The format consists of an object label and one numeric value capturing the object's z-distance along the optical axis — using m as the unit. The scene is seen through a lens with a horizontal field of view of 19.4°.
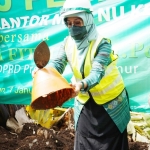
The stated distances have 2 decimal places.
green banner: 4.28
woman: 3.20
